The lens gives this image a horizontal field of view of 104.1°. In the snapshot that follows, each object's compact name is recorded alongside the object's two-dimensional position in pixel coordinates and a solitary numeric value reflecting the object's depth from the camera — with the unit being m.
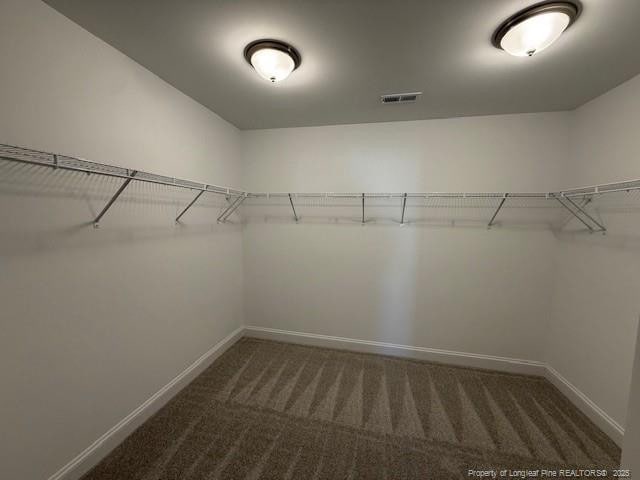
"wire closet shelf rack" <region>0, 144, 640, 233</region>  1.75
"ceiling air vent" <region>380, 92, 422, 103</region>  1.89
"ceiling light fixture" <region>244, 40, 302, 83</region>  1.35
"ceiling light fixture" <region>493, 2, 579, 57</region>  1.07
